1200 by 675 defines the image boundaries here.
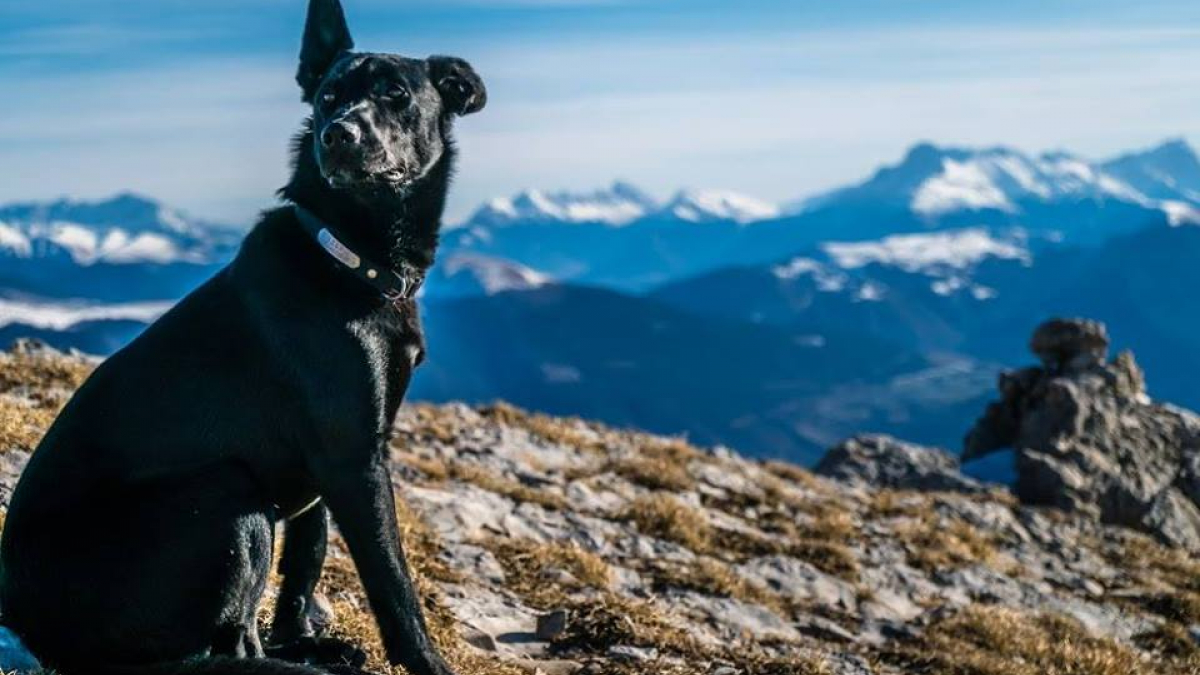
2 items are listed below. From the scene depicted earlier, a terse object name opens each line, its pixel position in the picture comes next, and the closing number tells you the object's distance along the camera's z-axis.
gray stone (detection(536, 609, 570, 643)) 8.88
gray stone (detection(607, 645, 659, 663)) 8.55
